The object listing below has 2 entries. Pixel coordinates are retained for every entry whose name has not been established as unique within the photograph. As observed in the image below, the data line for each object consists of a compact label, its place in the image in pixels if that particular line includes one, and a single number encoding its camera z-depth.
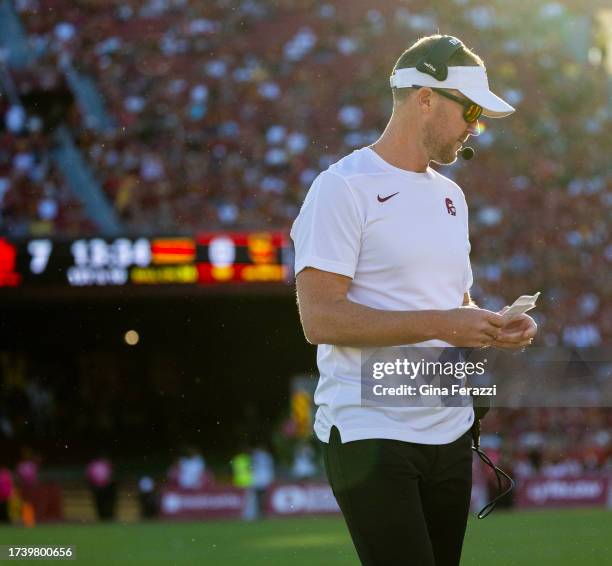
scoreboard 30.23
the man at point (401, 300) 6.63
